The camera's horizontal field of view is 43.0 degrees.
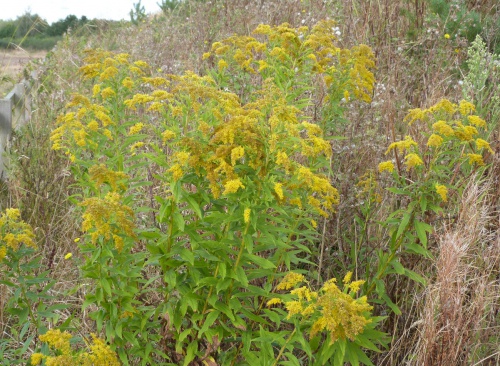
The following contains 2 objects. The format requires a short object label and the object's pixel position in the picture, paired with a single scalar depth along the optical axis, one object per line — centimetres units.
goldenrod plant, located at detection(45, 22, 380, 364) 289
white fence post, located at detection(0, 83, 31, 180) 574
